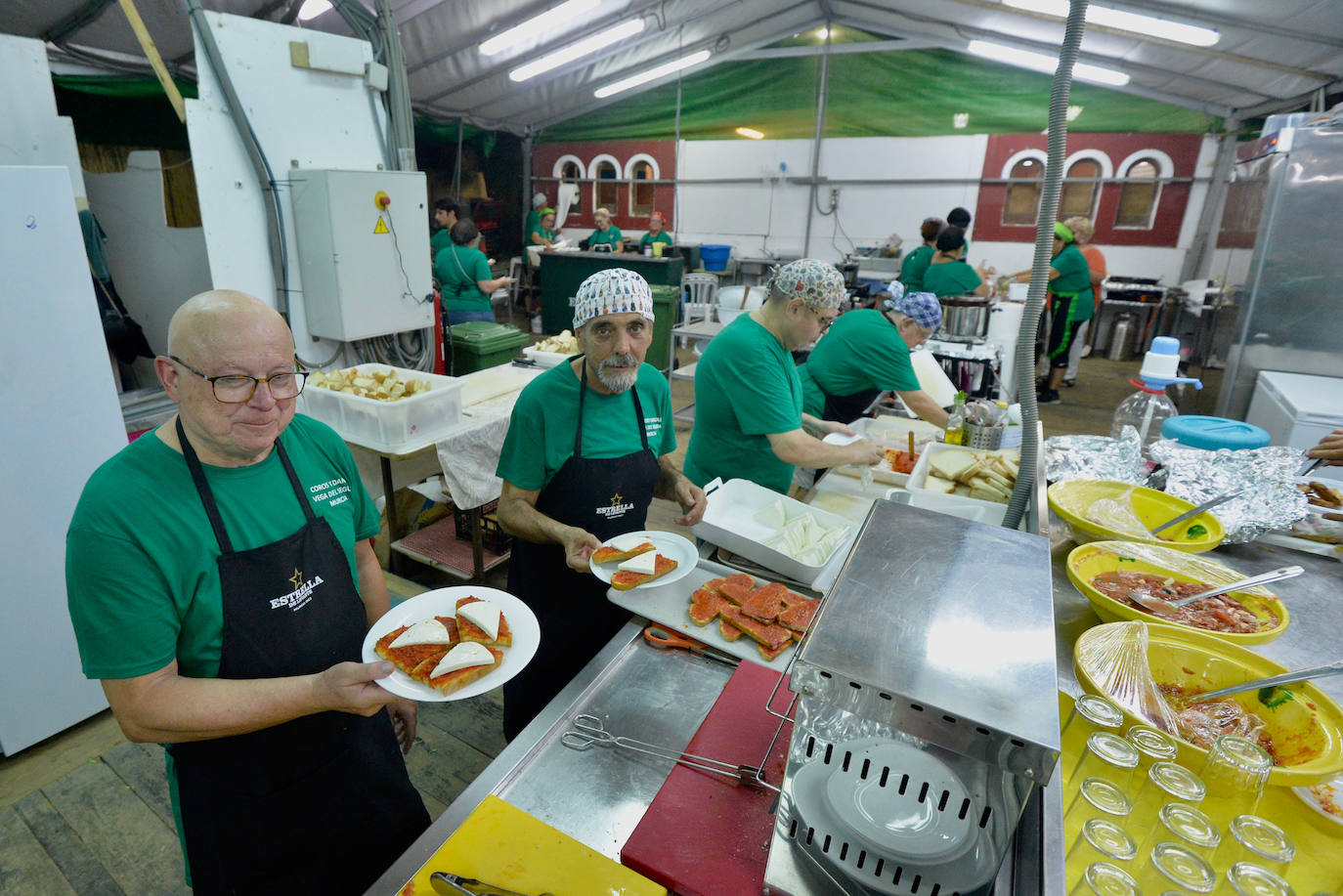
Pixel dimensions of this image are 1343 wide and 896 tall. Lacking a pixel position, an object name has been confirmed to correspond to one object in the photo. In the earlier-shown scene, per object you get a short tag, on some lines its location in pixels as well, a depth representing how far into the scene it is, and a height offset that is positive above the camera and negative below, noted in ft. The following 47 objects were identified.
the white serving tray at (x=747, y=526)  6.72 -3.02
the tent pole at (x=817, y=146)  37.93 +6.15
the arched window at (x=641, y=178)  44.23 +4.36
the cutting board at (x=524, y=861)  3.53 -3.31
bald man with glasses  4.16 -2.54
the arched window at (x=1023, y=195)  35.22 +3.46
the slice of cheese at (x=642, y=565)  5.92 -2.77
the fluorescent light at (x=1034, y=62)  30.91 +9.55
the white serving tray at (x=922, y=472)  8.87 -2.91
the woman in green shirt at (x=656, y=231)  36.55 +0.81
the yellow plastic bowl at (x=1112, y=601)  4.87 -2.48
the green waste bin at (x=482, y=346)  18.10 -2.86
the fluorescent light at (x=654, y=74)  39.14 +9.97
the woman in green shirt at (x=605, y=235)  34.55 +0.43
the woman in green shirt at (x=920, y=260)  24.73 -0.10
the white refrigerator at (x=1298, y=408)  11.04 -2.30
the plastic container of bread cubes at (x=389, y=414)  12.19 -3.33
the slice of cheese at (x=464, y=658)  4.32 -2.72
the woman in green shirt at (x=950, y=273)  21.02 -0.44
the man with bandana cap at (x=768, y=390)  8.72 -1.83
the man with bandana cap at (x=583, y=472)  7.11 -2.48
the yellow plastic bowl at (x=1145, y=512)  6.33 -2.44
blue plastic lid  8.18 -1.99
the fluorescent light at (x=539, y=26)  27.96 +9.00
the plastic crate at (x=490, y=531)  14.17 -6.13
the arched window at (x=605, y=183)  45.19 +4.02
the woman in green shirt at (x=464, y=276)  20.94 -1.20
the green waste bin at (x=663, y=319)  25.71 -2.78
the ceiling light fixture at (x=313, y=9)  20.33 +6.64
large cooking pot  18.29 -1.62
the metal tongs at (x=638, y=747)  4.17 -3.37
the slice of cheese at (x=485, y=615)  4.92 -2.76
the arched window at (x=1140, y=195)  33.77 +3.56
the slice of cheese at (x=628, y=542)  6.36 -2.80
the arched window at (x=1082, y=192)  34.76 +3.72
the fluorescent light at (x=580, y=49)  31.96 +9.17
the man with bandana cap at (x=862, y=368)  11.33 -1.94
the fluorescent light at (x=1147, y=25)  22.47 +8.18
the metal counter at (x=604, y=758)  4.06 -3.42
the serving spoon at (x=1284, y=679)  3.60 -2.32
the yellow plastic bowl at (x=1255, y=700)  3.58 -2.54
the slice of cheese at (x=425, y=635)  4.63 -2.72
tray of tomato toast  5.48 -3.09
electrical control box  14.55 -0.38
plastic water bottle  8.59 -1.90
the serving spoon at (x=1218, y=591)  4.88 -2.33
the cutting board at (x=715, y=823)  3.63 -3.30
